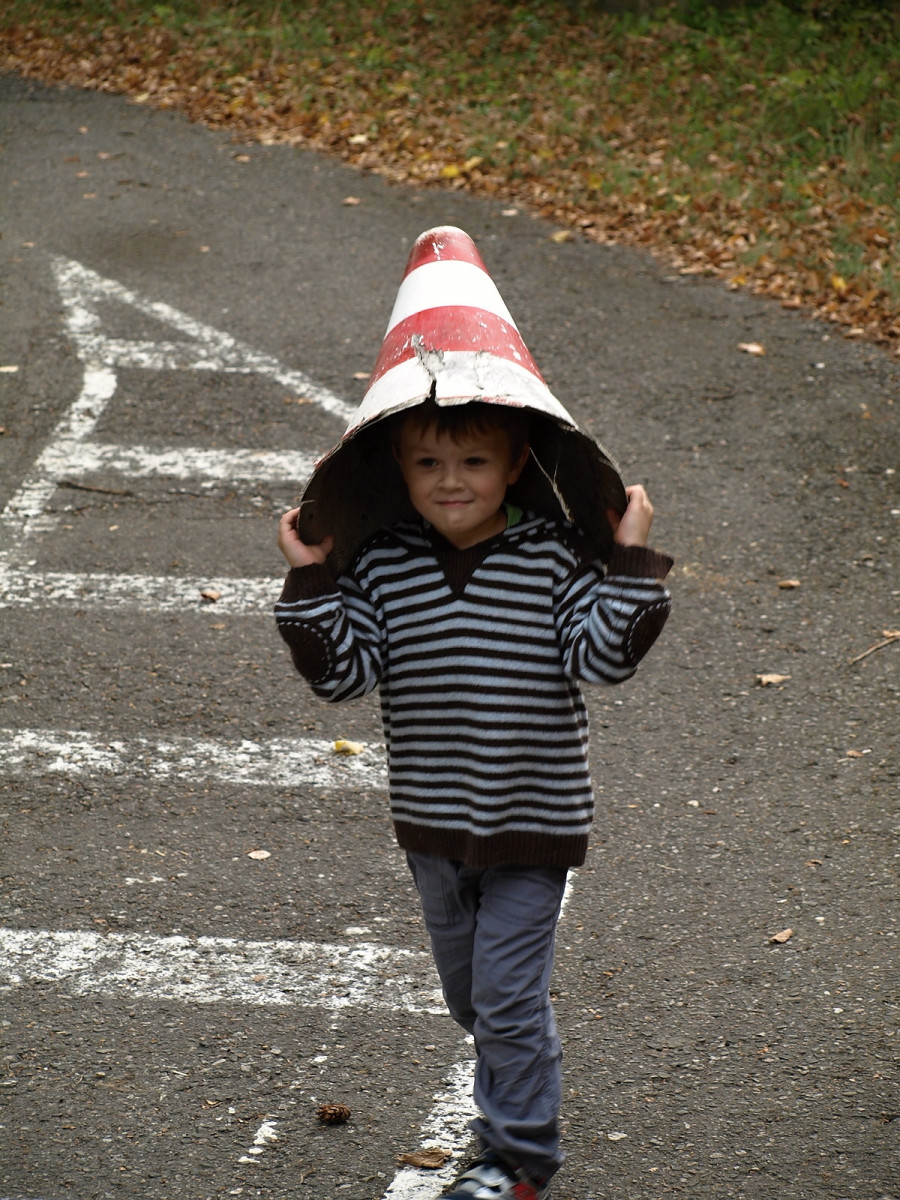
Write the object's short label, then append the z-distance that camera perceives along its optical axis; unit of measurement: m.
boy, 5.60
